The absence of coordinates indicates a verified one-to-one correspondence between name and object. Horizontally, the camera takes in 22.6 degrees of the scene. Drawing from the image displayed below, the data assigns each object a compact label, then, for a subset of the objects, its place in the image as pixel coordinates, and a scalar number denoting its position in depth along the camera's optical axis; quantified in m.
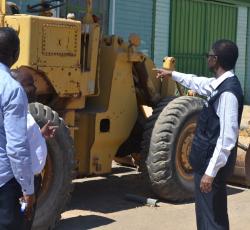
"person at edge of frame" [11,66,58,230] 3.74
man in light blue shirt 3.40
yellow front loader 6.17
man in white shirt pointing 4.37
